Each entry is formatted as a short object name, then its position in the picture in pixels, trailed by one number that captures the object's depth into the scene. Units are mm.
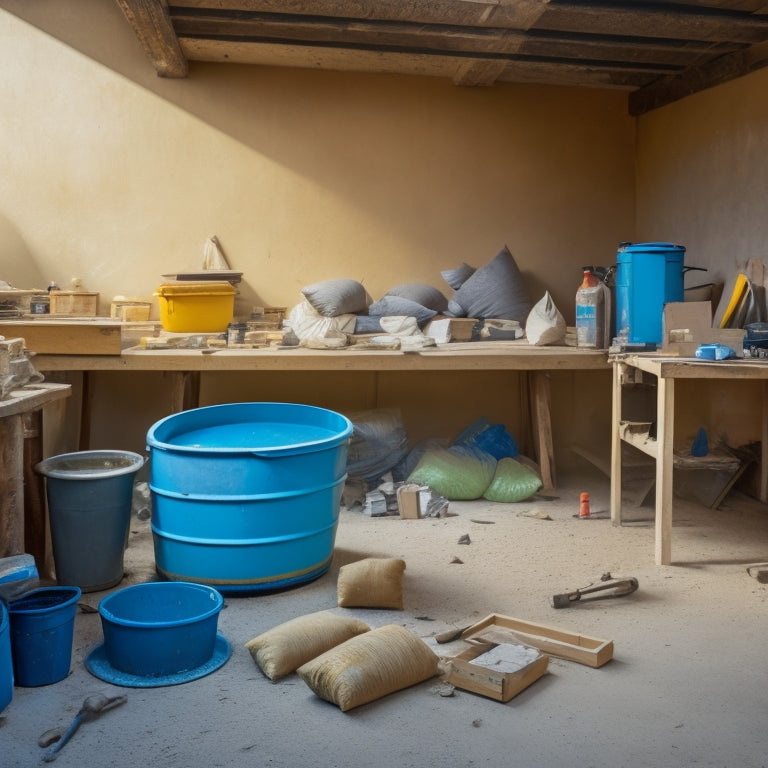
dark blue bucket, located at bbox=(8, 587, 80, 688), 2592
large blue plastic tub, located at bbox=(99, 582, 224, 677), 2627
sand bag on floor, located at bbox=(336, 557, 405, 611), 3195
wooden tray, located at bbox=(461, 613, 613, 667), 2752
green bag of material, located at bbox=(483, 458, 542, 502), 4934
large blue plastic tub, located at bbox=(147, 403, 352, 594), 3314
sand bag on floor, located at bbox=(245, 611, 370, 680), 2650
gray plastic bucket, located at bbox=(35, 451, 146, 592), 3346
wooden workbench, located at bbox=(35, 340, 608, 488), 4402
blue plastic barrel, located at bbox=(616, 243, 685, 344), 4570
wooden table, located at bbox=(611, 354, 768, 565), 3551
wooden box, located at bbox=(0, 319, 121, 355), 4145
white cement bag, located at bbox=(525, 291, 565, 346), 4914
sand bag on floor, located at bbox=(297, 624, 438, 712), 2428
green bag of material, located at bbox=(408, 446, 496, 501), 4922
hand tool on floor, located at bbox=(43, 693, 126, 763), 2286
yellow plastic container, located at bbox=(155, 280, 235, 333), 4949
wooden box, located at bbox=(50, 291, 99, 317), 5082
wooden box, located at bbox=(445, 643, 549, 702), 2490
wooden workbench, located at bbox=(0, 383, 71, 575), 3150
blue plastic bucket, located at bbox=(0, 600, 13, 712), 2453
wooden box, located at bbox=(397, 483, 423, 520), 4637
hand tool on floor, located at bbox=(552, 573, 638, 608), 3236
